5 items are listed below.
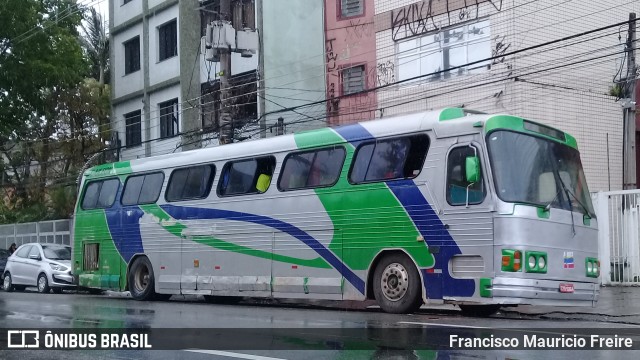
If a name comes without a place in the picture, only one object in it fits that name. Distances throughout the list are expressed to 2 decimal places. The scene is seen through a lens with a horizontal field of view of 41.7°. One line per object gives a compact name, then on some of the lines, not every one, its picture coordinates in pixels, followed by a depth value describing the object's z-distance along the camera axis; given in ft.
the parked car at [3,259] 99.64
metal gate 63.67
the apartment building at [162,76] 104.12
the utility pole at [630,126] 68.74
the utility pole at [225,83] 74.43
